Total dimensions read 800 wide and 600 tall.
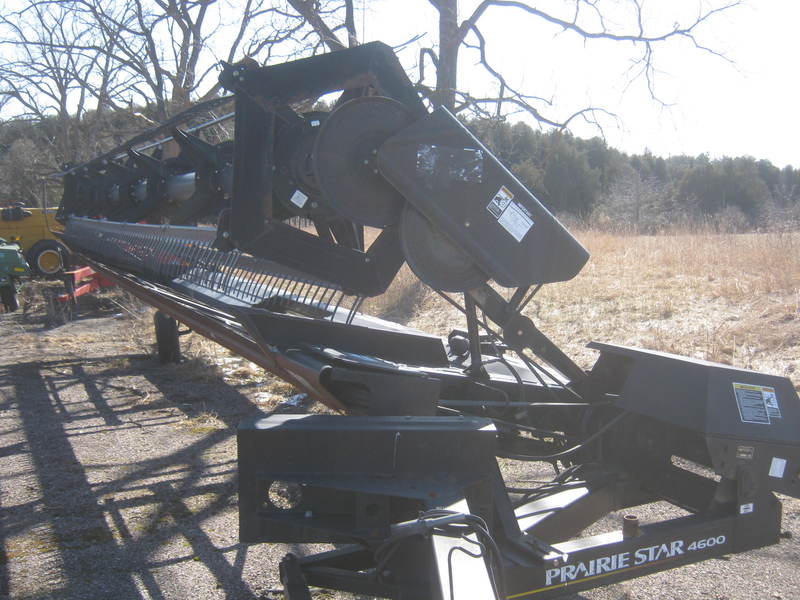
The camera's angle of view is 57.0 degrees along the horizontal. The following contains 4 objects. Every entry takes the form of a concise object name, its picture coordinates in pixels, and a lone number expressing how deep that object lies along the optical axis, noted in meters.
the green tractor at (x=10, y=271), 14.19
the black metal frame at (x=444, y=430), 2.47
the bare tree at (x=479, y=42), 10.64
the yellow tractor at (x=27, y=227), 19.92
